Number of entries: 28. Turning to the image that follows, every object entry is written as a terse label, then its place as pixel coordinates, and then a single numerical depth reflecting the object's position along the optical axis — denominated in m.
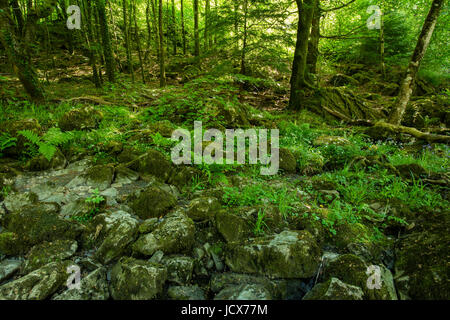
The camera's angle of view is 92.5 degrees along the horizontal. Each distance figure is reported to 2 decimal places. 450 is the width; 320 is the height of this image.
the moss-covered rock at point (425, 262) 1.96
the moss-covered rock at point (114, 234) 2.34
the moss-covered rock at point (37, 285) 1.87
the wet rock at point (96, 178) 3.50
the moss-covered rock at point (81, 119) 5.14
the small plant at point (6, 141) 3.82
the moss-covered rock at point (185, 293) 2.03
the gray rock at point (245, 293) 1.99
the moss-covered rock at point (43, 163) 3.82
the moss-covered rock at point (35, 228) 2.36
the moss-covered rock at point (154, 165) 3.92
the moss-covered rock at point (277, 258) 2.27
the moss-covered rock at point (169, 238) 2.38
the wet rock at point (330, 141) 5.66
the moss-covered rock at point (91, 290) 1.94
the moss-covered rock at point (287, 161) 4.60
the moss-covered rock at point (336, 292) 1.85
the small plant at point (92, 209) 2.79
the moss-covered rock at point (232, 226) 2.65
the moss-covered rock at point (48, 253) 2.16
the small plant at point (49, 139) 3.71
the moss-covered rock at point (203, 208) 2.90
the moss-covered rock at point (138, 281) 1.97
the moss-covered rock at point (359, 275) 1.98
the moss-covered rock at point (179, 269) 2.17
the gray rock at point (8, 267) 2.07
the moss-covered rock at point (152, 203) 2.92
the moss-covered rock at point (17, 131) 4.00
